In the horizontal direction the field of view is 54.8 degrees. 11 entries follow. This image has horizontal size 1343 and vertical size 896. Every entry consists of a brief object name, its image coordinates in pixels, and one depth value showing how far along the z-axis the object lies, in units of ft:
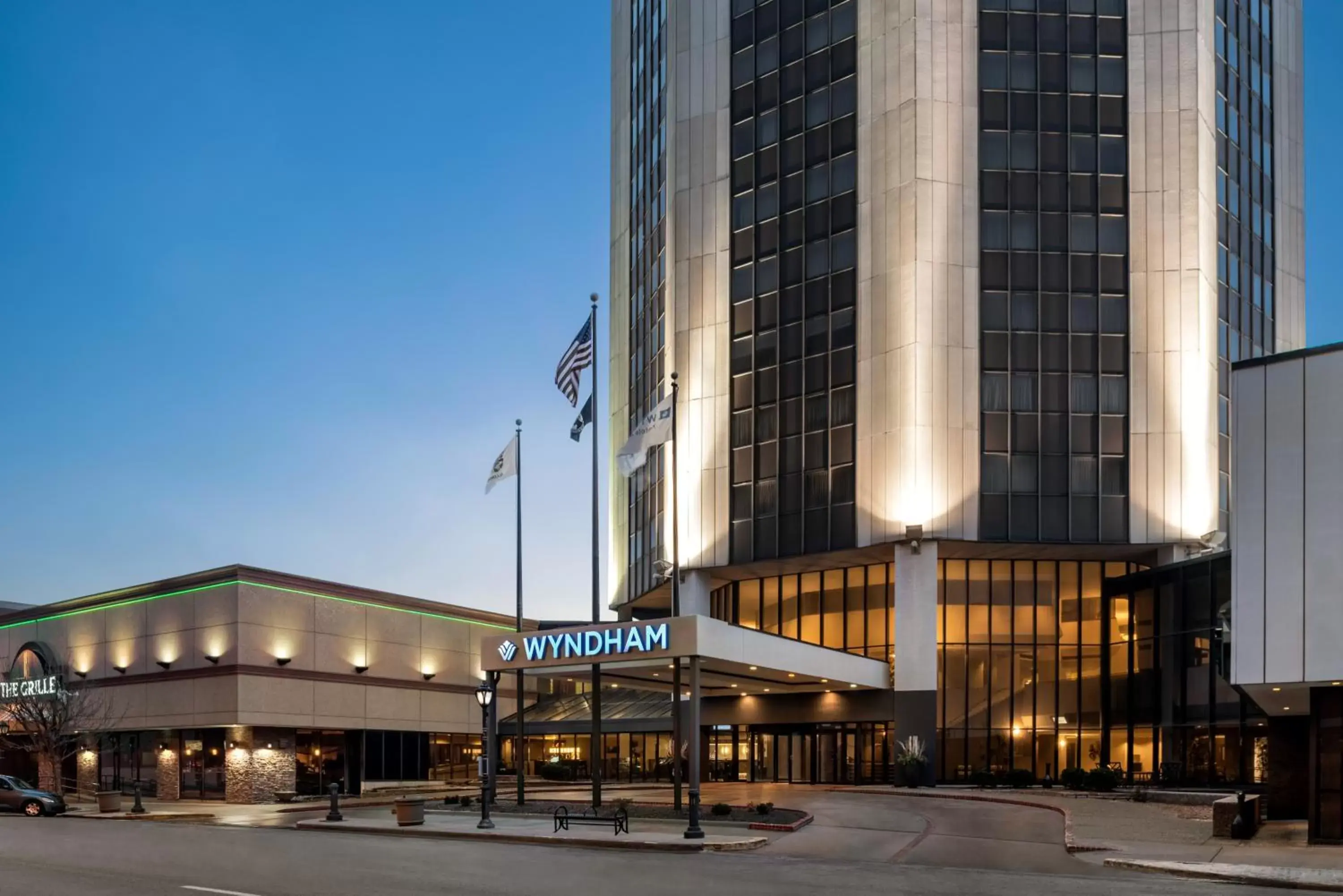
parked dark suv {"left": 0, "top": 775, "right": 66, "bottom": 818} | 168.96
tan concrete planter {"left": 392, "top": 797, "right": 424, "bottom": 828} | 125.59
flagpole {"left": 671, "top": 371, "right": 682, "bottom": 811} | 126.52
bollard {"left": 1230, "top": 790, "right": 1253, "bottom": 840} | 95.71
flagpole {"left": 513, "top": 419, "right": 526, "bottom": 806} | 130.31
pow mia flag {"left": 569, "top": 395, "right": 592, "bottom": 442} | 149.69
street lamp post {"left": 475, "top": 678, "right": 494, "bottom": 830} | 119.96
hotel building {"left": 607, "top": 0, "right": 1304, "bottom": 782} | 183.42
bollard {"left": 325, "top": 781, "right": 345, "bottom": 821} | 135.13
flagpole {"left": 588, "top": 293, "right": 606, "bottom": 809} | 130.41
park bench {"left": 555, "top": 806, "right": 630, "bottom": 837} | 108.58
